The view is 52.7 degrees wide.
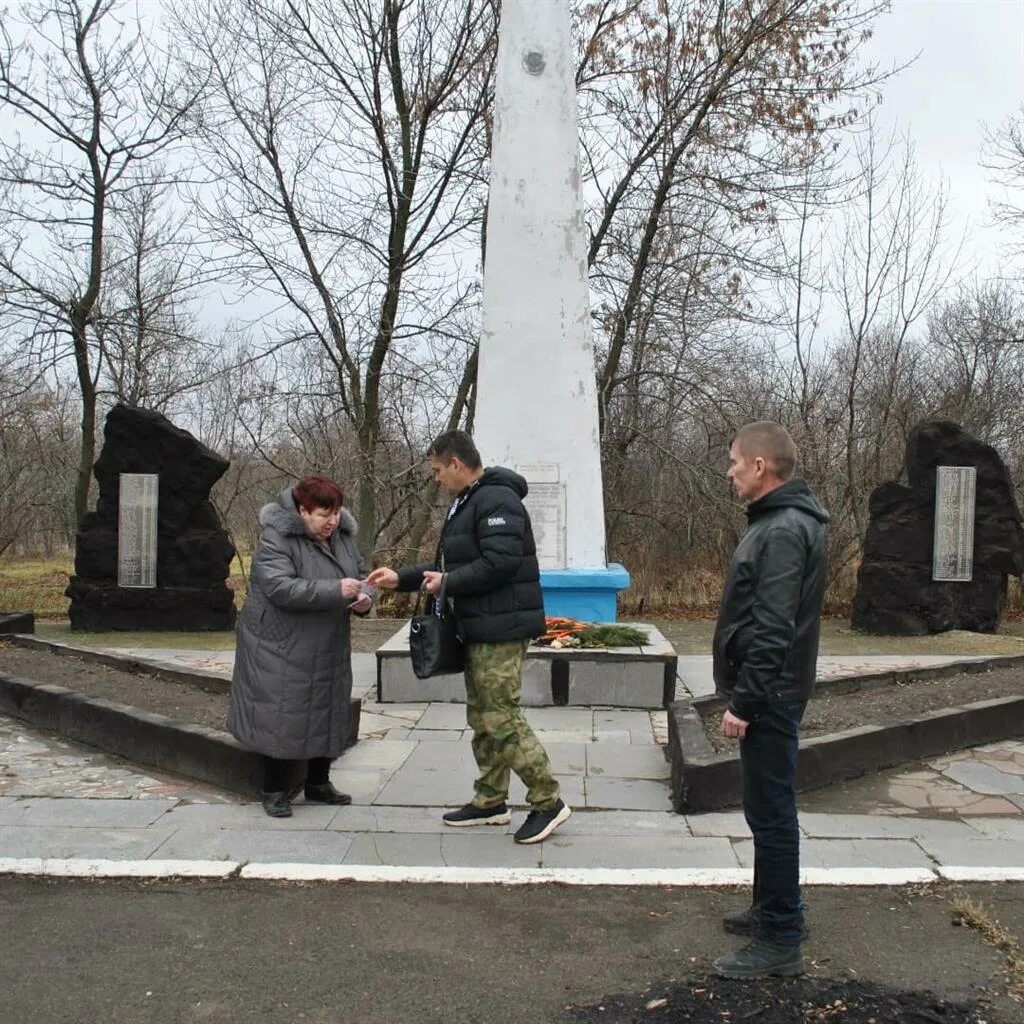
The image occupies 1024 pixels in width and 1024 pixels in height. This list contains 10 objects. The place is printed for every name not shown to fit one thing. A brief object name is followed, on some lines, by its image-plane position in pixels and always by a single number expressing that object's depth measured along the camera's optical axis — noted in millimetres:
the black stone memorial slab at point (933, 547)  11734
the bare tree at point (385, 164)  15250
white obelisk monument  9195
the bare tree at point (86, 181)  14492
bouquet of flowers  7352
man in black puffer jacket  4172
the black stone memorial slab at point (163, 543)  11547
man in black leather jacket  3004
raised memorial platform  7027
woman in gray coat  4477
